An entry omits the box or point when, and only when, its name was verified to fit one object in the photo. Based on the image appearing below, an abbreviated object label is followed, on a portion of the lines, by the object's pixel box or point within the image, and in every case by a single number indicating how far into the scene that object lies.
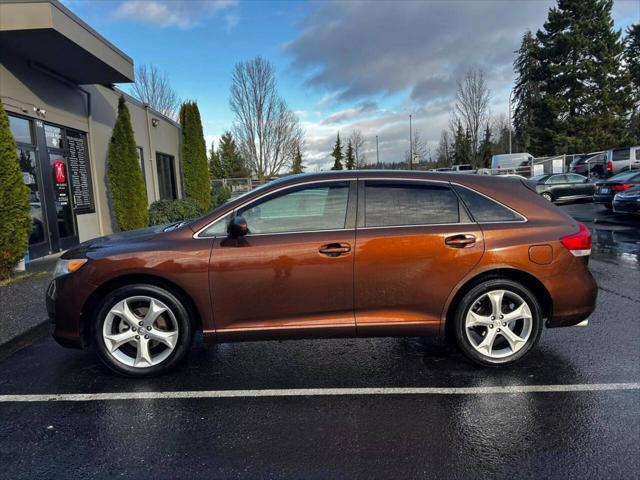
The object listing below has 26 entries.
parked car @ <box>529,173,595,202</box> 19.67
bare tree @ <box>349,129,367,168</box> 66.31
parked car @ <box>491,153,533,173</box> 32.11
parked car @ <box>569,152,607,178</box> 25.12
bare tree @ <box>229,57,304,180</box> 30.77
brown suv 3.43
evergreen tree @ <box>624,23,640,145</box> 37.33
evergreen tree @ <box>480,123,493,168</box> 43.34
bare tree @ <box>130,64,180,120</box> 34.09
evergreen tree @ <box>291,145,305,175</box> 35.52
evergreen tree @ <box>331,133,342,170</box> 72.50
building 7.68
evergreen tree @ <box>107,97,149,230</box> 10.99
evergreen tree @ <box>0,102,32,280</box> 6.71
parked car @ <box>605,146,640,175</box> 21.33
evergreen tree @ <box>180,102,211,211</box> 17.78
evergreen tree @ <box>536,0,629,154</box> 35.09
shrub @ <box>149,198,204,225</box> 13.39
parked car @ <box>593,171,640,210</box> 13.56
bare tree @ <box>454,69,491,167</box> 41.16
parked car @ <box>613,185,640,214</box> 12.37
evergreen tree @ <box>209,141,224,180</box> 61.05
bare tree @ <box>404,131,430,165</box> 60.07
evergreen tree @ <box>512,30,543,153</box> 50.25
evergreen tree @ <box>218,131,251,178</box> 56.93
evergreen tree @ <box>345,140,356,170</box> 68.12
